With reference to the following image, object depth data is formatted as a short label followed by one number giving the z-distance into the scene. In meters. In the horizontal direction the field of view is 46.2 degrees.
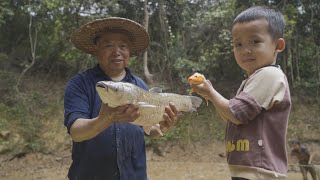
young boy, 1.67
